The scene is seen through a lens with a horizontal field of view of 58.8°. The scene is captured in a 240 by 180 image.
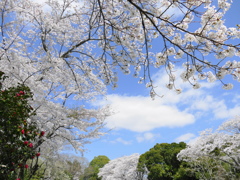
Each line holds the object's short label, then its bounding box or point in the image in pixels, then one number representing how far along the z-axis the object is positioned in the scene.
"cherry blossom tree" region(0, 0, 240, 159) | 2.62
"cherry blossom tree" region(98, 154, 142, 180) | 23.08
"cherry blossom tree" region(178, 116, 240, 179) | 12.33
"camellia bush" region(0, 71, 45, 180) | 4.80
